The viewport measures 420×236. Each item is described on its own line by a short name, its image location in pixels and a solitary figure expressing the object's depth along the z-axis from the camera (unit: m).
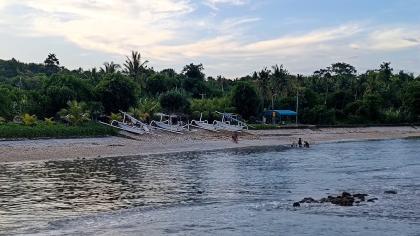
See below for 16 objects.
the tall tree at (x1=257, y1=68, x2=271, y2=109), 91.88
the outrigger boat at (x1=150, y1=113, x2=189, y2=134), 65.25
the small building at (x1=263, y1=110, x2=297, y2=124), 85.06
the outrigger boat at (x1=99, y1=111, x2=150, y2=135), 60.16
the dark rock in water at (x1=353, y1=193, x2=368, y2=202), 26.40
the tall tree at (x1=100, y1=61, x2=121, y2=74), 88.00
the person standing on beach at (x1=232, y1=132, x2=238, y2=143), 63.05
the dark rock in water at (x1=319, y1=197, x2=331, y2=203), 25.54
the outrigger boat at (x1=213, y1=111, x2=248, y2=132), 71.50
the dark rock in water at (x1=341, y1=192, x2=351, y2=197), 26.38
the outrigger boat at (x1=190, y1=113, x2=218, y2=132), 70.81
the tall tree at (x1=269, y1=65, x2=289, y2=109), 96.53
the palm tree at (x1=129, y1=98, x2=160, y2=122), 67.31
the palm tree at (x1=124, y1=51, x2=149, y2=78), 92.56
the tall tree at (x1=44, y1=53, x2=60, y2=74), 130.50
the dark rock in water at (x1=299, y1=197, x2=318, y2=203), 25.48
